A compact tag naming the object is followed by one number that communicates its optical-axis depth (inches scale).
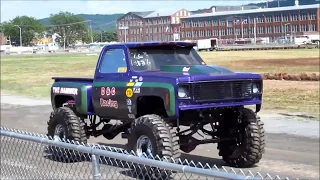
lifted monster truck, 359.9
